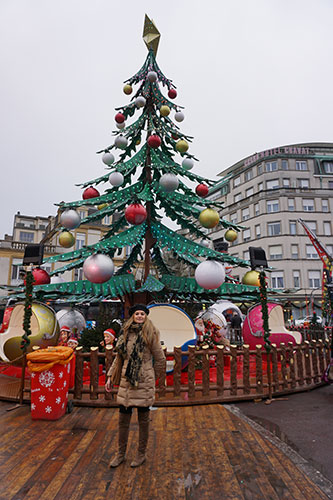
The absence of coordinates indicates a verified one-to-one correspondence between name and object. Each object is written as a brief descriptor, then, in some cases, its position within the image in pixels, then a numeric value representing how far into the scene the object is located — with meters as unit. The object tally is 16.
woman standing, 3.74
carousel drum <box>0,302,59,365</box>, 7.99
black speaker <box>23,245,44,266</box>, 7.12
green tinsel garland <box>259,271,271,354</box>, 6.89
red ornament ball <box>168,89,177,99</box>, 10.62
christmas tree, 7.37
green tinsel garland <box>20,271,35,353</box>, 6.29
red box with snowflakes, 5.26
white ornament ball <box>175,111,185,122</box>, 10.32
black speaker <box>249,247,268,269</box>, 7.41
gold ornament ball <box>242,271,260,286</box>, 8.00
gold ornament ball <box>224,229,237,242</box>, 9.18
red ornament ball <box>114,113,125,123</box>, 10.08
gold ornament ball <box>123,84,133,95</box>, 10.10
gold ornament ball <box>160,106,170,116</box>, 9.67
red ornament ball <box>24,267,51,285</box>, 8.08
